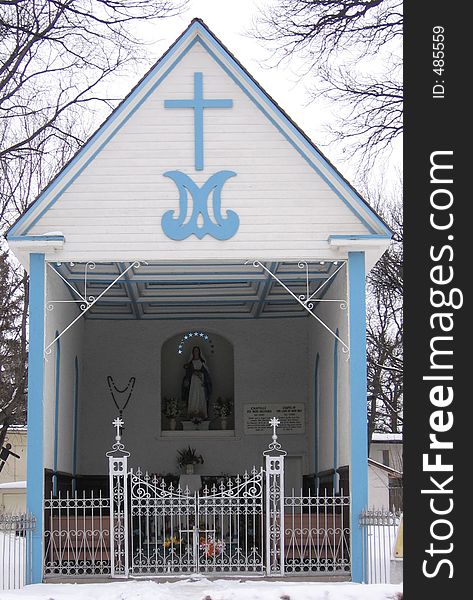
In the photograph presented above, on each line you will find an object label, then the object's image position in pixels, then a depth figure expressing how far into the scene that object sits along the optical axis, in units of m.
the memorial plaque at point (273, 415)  22.28
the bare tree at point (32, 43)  19.34
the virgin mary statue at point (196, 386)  22.88
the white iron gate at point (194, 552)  15.09
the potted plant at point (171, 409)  22.86
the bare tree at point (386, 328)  30.12
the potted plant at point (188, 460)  22.14
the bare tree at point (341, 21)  18.31
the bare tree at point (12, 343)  27.31
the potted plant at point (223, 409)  22.86
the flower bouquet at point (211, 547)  15.52
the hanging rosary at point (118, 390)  22.56
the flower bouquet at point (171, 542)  15.59
